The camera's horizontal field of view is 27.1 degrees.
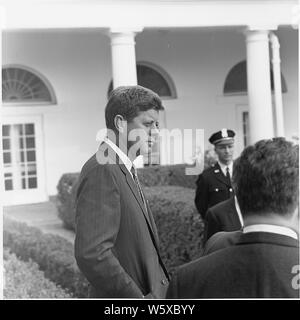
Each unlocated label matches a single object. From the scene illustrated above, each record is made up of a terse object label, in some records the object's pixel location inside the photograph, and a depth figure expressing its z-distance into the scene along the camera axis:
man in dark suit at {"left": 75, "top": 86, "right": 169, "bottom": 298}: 2.36
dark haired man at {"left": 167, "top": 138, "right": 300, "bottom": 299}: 1.68
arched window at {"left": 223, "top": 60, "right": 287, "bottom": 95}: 12.18
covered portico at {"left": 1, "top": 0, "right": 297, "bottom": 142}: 8.88
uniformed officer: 4.79
